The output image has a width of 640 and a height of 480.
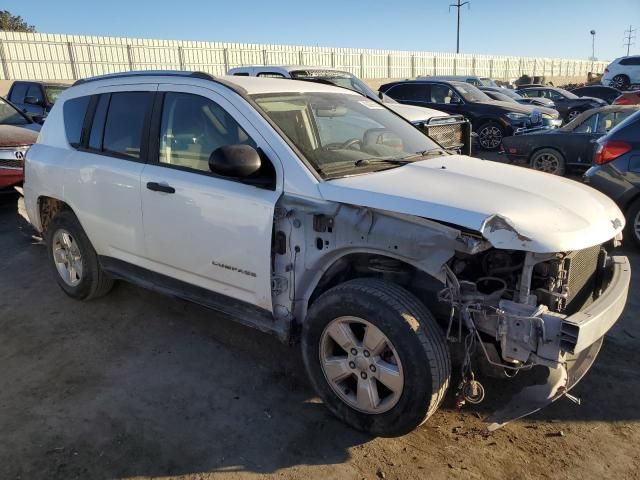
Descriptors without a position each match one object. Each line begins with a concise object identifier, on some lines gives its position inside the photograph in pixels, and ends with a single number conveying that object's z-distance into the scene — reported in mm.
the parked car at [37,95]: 13147
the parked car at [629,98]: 16781
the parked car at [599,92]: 23234
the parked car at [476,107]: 13203
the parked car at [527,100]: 18139
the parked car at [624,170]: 5727
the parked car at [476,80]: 17909
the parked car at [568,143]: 9211
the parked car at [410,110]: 8031
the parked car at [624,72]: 29109
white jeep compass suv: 2635
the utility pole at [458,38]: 52781
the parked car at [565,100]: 19766
